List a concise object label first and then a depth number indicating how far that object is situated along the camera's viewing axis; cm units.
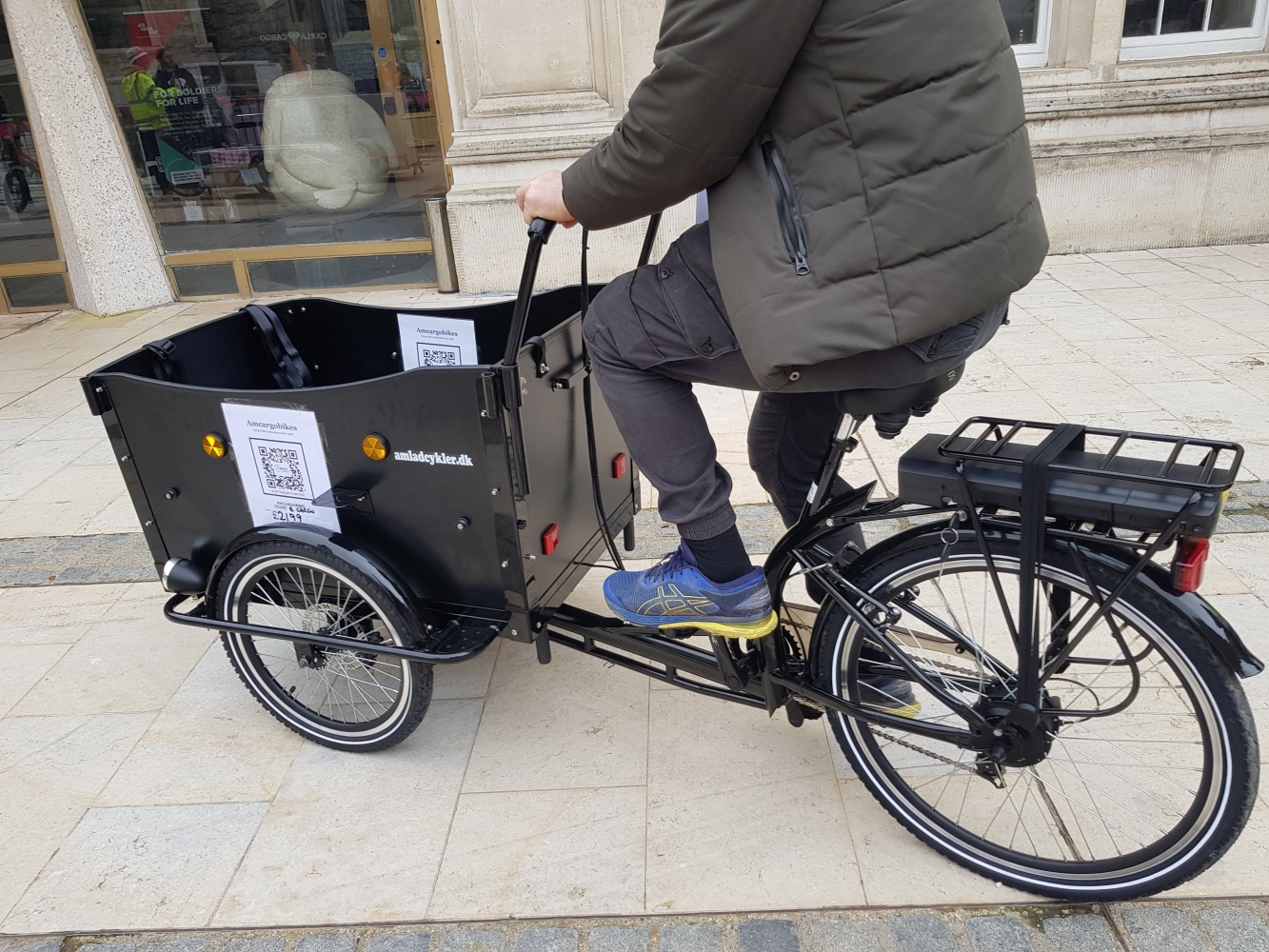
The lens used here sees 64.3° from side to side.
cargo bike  194
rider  168
